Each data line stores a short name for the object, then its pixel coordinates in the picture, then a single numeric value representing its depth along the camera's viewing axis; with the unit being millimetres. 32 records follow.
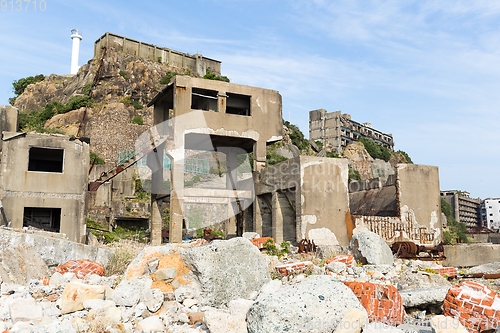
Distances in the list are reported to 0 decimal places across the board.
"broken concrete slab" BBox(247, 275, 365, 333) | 4570
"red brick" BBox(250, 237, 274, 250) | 12367
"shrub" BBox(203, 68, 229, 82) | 44969
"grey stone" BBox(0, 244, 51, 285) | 6918
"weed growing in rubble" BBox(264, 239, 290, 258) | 11992
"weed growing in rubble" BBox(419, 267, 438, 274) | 8719
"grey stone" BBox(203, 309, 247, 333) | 4805
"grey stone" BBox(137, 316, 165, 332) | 4957
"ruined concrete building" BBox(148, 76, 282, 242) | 15516
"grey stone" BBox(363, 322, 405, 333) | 4352
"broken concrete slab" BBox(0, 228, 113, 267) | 7711
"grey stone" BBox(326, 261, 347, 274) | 8195
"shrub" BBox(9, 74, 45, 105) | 51431
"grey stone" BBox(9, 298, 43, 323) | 4953
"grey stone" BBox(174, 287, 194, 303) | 5965
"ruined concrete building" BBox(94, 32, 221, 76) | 45156
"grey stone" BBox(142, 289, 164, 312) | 5590
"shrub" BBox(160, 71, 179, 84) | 45219
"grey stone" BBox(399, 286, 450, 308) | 5961
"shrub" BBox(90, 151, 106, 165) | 35888
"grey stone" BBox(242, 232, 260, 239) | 13950
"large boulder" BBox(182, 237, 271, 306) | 6145
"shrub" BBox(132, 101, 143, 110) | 41825
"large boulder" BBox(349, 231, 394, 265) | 9266
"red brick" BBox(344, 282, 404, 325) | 5305
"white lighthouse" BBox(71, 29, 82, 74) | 56094
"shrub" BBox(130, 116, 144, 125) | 40500
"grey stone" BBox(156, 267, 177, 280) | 6406
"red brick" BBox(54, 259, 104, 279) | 7410
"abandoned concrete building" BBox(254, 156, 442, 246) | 13672
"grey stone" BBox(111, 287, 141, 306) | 5496
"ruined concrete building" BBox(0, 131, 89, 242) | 15914
